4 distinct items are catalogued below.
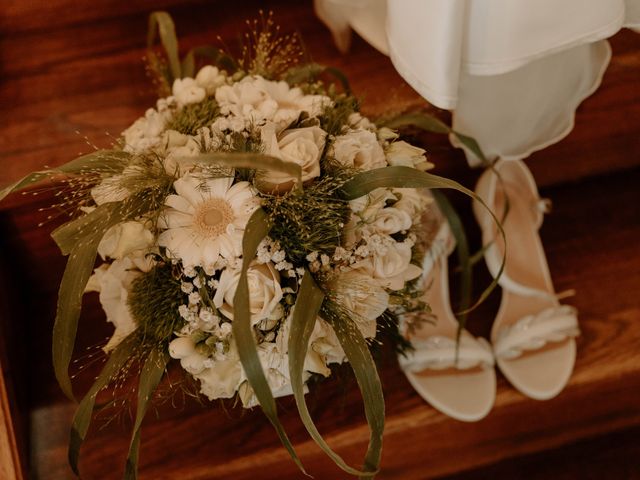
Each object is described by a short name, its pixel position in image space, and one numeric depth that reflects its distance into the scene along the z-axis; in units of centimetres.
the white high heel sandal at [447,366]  105
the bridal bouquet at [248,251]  65
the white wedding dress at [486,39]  78
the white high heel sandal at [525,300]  109
